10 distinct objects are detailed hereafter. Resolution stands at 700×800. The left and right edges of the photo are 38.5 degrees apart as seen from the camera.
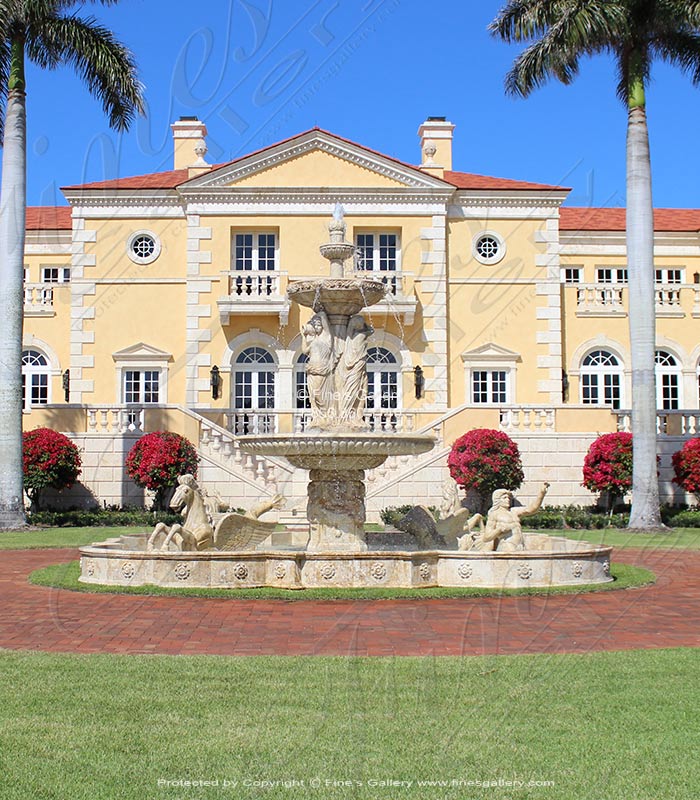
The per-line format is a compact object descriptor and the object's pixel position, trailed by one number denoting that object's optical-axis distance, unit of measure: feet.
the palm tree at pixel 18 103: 75.05
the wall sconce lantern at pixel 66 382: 109.29
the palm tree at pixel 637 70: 76.18
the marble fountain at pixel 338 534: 42.29
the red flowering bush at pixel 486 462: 83.71
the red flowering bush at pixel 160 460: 82.84
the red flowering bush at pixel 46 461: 82.07
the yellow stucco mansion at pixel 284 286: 105.81
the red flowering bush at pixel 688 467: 84.94
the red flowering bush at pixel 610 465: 84.53
